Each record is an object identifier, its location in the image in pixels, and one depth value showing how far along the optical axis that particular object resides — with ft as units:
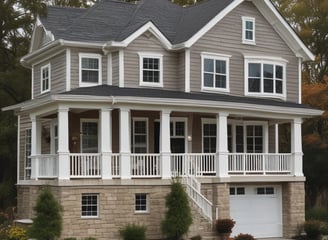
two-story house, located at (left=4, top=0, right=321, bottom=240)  88.17
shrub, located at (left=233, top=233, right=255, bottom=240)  87.10
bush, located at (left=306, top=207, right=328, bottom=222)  117.39
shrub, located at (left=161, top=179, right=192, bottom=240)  85.40
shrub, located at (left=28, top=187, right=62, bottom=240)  80.18
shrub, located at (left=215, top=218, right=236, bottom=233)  89.81
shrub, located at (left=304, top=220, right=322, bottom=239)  98.32
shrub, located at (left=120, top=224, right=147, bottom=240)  83.56
